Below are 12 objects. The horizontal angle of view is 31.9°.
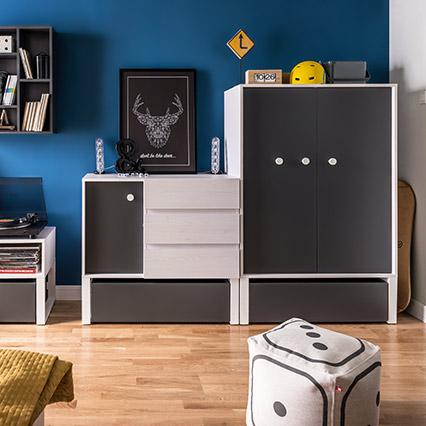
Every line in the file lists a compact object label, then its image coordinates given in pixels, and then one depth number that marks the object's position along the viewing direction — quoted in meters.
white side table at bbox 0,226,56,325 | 4.21
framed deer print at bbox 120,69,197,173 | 4.78
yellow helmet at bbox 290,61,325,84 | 4.30
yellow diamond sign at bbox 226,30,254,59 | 4.61
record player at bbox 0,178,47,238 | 4.55
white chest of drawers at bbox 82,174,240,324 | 4.22
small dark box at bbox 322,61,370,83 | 4.37
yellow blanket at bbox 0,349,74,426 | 1.90
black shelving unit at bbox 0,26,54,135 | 4.55
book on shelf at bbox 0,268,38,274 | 4.21
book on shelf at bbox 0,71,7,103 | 4.59
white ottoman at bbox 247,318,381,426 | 2.46
